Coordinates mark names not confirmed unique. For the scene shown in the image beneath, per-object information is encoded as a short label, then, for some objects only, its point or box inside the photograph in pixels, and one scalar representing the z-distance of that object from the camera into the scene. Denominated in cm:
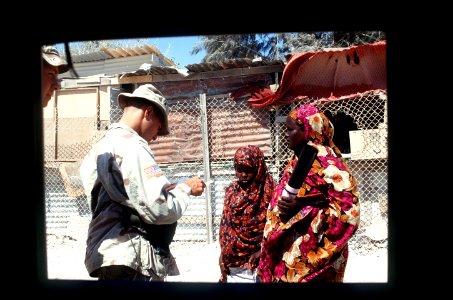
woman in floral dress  292
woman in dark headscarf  394
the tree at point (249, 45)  1657
